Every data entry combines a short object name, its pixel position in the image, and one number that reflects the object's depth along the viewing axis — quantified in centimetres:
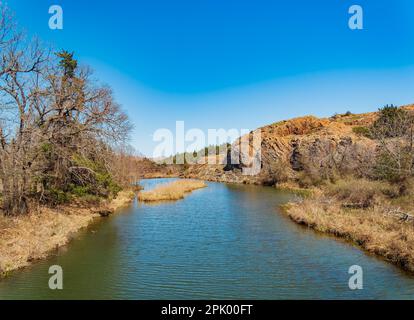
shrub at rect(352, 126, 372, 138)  6409
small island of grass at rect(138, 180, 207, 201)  3816
